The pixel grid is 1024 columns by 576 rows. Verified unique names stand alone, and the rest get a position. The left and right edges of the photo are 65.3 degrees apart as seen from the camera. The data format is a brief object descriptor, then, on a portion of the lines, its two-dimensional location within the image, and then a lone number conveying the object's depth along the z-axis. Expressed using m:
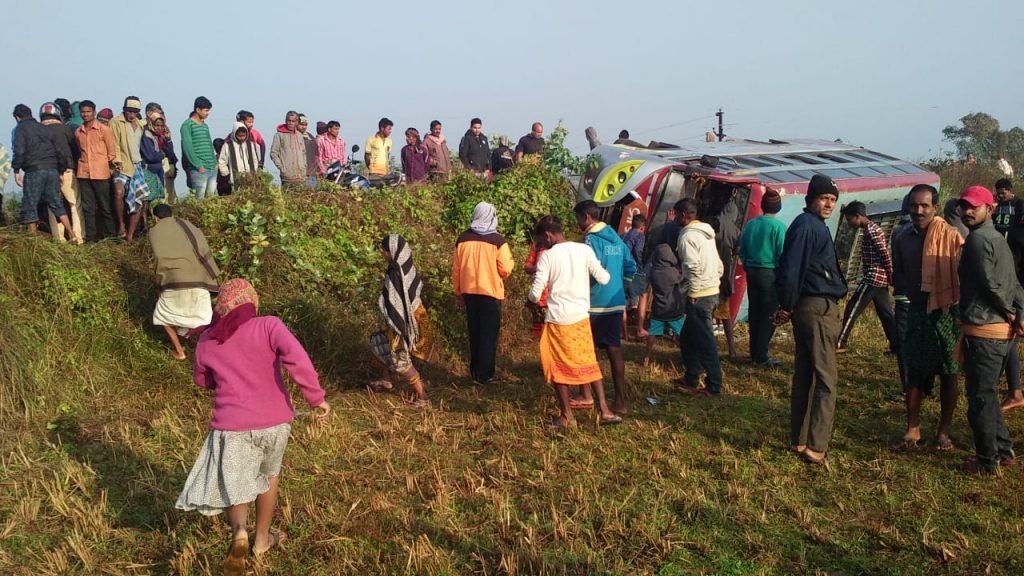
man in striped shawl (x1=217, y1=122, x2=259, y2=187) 11.46
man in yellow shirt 13.39
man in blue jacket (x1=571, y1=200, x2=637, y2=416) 6.96
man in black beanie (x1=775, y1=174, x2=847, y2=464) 5.77
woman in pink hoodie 4.47
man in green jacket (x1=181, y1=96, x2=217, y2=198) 10.73
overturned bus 10.50
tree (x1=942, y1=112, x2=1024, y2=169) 34.75
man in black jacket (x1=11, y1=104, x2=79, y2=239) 9.09
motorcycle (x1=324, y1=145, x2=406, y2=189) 11.80
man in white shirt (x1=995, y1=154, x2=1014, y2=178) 20.73
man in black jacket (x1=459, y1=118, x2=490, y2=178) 14.46
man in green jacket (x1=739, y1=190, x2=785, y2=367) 8.46
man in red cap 5.31
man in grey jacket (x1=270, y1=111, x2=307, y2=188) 11.82
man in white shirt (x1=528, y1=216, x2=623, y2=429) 6.48
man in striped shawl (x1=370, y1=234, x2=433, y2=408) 7.45
